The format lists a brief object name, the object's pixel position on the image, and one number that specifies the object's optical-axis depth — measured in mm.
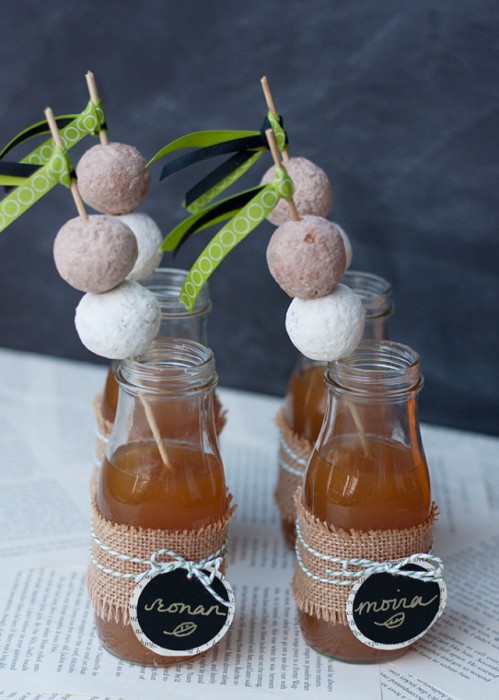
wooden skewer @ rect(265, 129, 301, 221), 720
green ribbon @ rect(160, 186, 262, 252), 771
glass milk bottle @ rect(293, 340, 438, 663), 766
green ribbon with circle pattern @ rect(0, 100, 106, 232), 710
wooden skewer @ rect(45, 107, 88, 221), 692
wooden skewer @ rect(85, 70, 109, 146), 783
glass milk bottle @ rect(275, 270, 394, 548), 930
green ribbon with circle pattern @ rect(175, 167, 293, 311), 725
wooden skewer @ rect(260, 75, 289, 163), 763
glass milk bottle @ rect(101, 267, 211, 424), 905
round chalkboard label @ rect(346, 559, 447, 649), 772
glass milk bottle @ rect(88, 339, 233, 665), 756
